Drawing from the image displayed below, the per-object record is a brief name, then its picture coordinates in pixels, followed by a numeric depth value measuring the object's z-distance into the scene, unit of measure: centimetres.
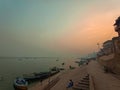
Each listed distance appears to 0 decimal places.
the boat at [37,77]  2829
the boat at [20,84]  1997
